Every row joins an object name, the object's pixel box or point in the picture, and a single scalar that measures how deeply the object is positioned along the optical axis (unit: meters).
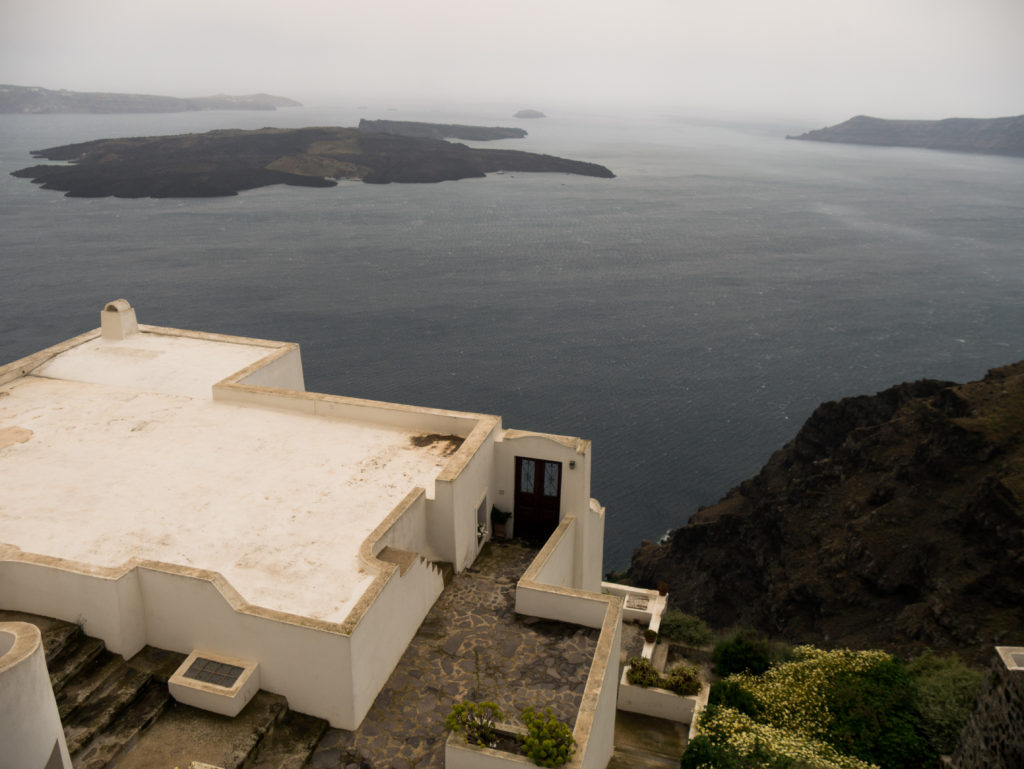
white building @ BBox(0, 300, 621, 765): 13.59
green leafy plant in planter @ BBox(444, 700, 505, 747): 11.73
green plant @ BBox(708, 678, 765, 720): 21.72
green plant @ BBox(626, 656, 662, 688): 22.97
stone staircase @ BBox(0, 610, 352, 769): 12.25
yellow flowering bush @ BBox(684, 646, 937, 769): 17.55
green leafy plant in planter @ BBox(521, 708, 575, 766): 11.36
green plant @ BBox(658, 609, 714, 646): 27.44
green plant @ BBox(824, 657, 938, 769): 19.64
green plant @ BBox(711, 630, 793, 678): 25.56
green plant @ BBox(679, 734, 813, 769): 16.81
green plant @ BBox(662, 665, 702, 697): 22.86
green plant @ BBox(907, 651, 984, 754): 19.89
